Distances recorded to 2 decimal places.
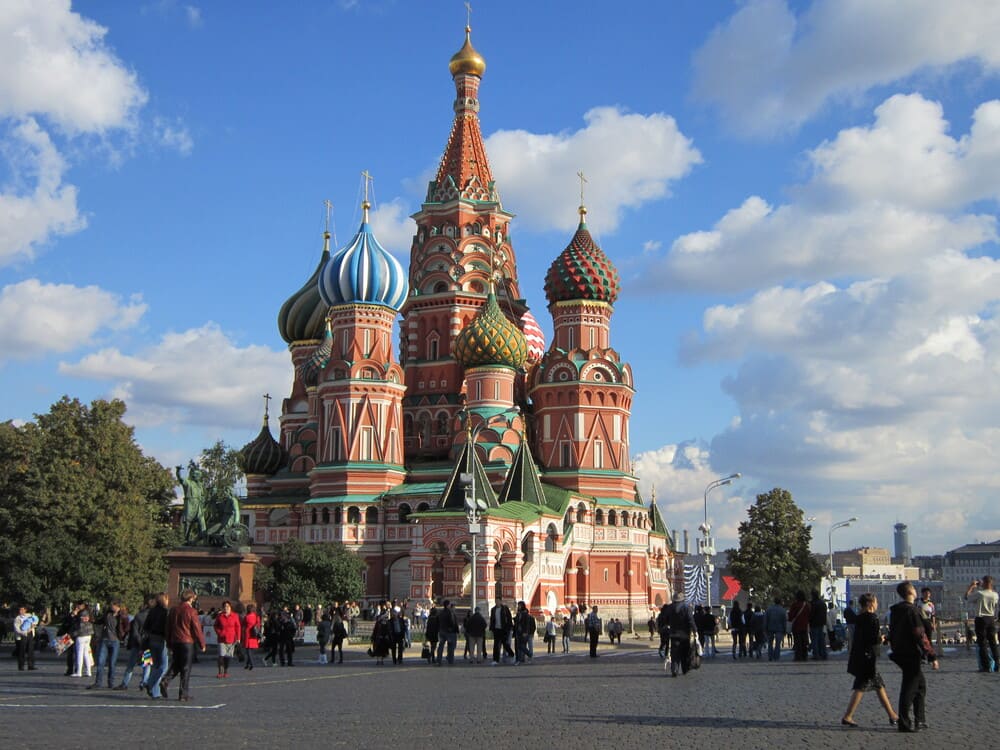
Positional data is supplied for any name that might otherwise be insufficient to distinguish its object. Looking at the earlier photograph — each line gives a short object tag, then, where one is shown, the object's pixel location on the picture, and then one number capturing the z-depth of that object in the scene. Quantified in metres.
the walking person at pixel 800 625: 25.11
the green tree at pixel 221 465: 79.50
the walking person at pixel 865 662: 13.09
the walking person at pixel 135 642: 19.11
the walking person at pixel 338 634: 27.58
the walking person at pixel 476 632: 26.64
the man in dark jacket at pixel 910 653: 12.83
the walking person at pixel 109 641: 19.56
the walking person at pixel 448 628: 26.39
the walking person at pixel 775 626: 26.53
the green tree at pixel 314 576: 51.12
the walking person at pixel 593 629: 29.93
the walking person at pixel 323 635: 27.95
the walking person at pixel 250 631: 24.73
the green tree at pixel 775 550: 61.47
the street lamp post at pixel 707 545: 39.84
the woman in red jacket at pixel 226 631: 21.67
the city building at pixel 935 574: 188.16
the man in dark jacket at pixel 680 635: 21.17
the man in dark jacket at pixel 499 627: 26.22
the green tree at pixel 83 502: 44.06
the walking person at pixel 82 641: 21.78
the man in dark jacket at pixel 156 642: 17.17
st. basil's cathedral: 57.53
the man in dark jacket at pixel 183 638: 16.58
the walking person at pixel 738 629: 28.36
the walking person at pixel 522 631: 26.20
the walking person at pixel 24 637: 23.91
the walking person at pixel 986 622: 19.78
